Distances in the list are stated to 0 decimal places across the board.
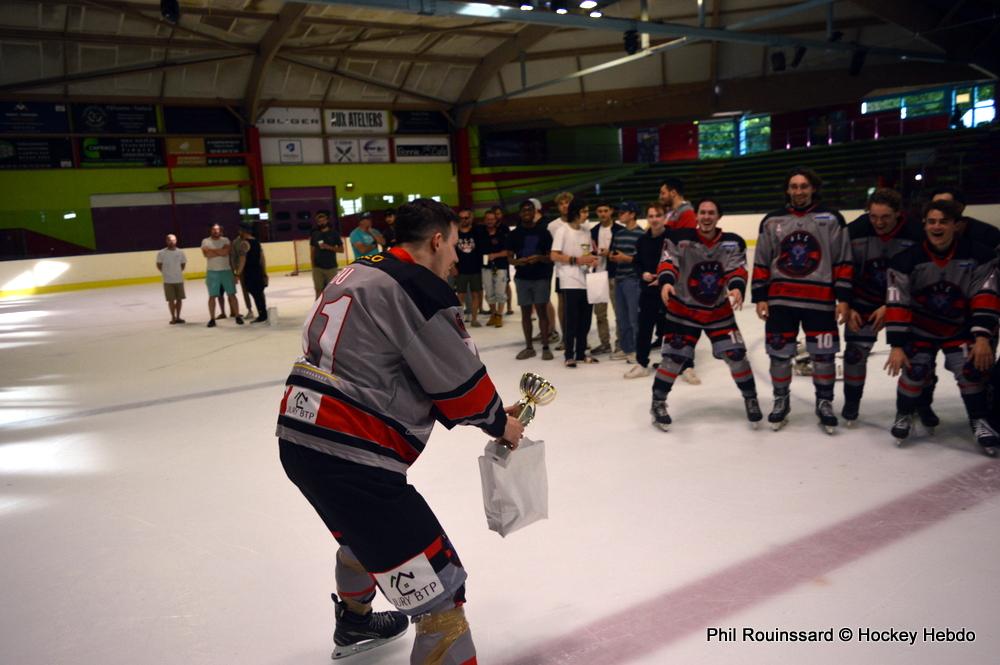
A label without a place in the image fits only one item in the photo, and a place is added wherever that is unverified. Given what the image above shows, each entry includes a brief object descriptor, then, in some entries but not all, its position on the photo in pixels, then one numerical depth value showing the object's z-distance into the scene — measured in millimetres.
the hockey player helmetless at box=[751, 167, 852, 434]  4113
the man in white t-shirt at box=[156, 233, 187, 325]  10305
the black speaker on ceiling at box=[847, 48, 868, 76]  16834
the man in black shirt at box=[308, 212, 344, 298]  9805
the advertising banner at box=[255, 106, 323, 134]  21312
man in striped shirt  6477
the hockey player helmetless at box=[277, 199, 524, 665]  1732
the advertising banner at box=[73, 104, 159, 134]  18688
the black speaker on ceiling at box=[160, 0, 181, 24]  9805
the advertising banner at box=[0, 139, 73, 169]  17750
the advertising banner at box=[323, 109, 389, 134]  22281
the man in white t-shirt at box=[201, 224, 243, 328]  9781
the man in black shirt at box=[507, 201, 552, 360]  6805
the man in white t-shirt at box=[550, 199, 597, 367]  6305
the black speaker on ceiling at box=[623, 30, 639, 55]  13264
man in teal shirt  9570
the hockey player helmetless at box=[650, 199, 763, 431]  4332
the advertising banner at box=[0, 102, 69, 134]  17641
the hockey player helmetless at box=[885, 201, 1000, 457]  3689
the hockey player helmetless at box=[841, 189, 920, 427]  4074
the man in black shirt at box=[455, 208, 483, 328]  8672
